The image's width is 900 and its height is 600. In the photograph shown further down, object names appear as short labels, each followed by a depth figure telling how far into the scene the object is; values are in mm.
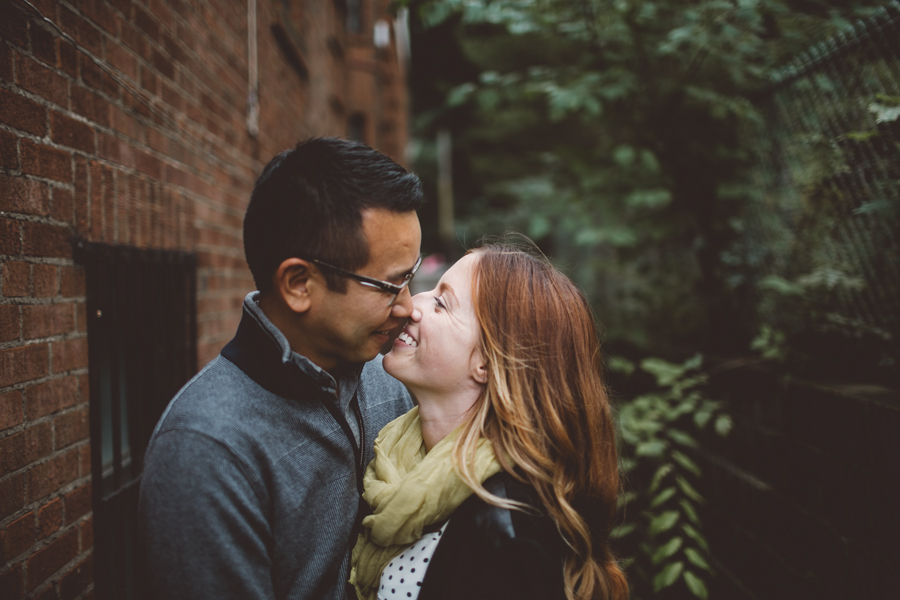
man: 857
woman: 913
